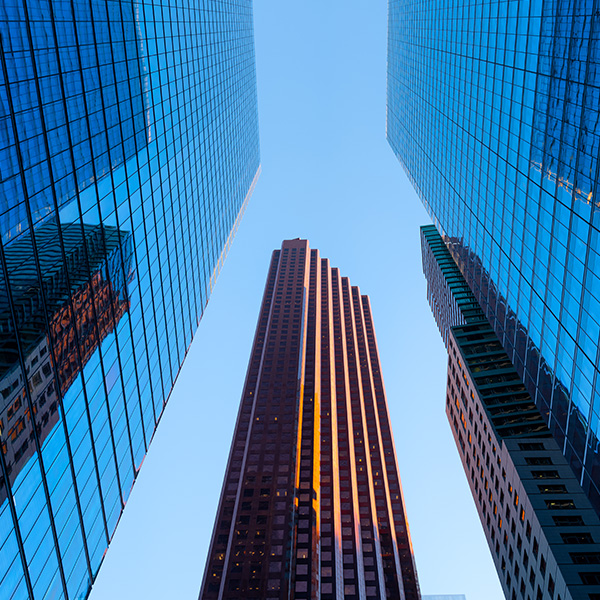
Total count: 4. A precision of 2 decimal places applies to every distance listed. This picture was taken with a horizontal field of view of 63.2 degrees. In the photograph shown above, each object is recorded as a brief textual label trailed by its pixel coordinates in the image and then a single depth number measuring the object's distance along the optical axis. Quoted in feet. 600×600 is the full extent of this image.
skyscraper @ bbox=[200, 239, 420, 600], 321.11
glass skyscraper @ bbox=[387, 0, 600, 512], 96.53
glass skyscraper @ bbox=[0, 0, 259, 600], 72.33
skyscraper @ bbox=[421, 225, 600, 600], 150.30
